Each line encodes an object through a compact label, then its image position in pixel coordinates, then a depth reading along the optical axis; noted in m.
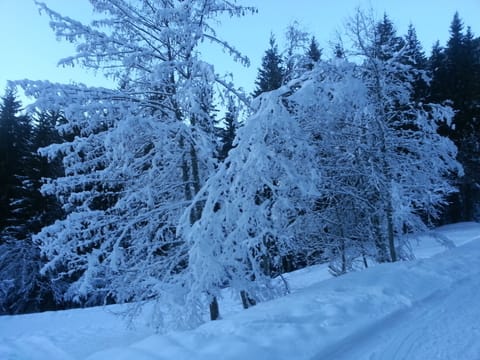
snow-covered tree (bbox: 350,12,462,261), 7.58
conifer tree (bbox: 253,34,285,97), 9.45
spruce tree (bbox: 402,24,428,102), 7.82
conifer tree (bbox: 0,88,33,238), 17.39
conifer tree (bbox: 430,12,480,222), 21.45
